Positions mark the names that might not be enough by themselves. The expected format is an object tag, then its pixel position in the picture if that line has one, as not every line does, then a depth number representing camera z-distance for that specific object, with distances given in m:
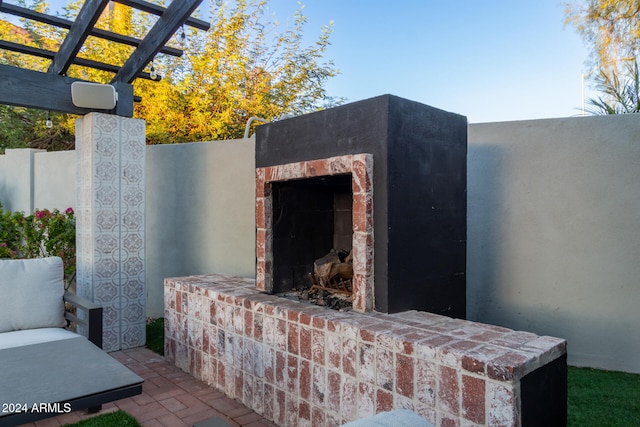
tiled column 4.18
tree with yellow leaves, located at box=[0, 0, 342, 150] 9.21
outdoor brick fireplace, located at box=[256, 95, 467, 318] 2.66
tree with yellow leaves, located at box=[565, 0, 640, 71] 10.16
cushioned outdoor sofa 1.84
